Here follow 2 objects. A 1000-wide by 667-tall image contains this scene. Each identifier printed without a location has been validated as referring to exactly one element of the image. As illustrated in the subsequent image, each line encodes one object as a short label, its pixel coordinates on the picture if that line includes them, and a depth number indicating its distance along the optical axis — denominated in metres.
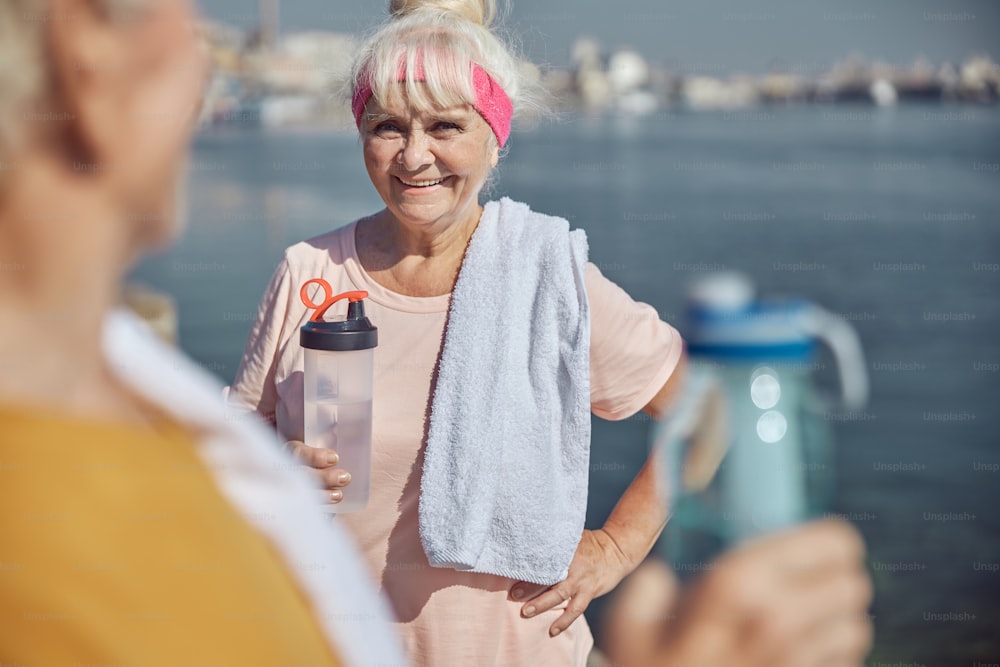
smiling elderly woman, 2.14
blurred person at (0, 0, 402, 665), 0.64
